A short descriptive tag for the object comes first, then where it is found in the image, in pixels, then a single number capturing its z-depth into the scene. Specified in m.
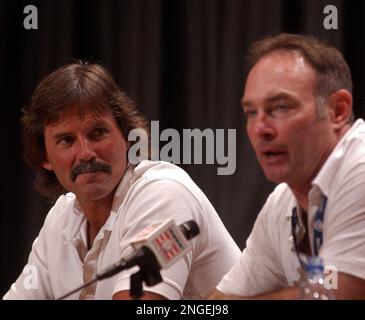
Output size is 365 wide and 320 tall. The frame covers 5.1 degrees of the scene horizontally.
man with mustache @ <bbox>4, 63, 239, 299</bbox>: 6.84
